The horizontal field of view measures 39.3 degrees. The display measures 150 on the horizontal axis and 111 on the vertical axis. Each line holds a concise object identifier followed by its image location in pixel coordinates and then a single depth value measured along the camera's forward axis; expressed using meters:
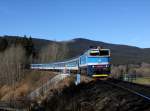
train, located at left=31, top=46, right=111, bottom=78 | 21.87
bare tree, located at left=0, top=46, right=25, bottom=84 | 55.57
